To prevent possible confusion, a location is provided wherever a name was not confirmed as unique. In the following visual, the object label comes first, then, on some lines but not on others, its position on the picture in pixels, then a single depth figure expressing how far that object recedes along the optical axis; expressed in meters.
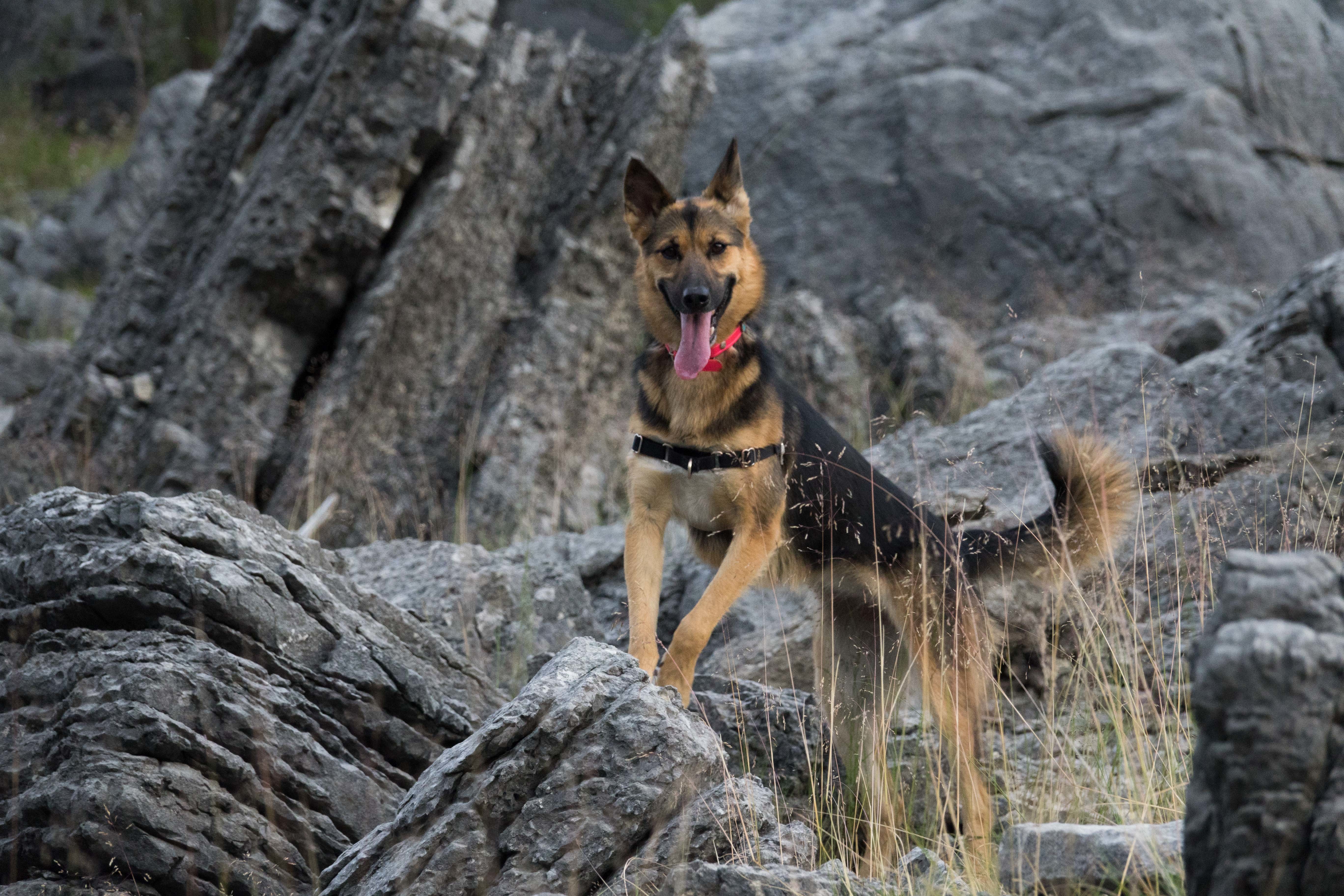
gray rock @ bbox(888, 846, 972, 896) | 5.12
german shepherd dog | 7.93
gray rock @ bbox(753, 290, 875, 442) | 17.70
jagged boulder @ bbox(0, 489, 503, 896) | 5.60
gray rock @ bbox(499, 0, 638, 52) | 39.69
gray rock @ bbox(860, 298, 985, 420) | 16.97
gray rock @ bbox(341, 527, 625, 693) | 9.23
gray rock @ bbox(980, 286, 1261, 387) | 16.50
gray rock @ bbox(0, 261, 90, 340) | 24.61
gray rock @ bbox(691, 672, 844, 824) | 7.21
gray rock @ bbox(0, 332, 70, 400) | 20.87
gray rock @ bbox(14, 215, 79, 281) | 27.56
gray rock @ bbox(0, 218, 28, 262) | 28.14
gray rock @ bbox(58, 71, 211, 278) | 27.75
